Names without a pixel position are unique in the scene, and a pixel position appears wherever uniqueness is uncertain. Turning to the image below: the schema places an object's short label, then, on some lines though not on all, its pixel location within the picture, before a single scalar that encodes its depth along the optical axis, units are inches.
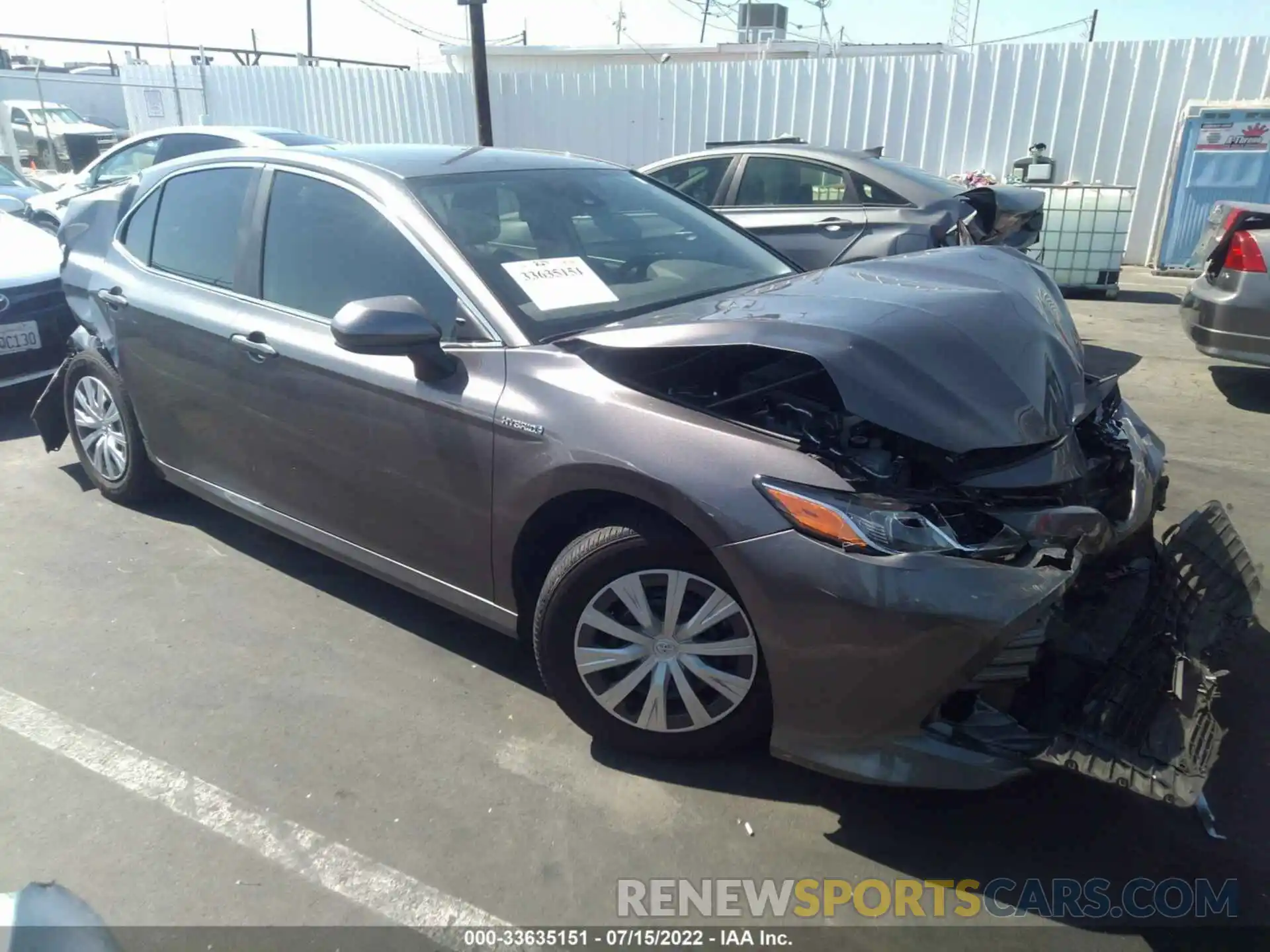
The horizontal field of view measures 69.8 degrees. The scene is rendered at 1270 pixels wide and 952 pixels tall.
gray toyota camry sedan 87.9
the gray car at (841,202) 268.2
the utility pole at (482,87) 500.1
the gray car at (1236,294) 237.9
